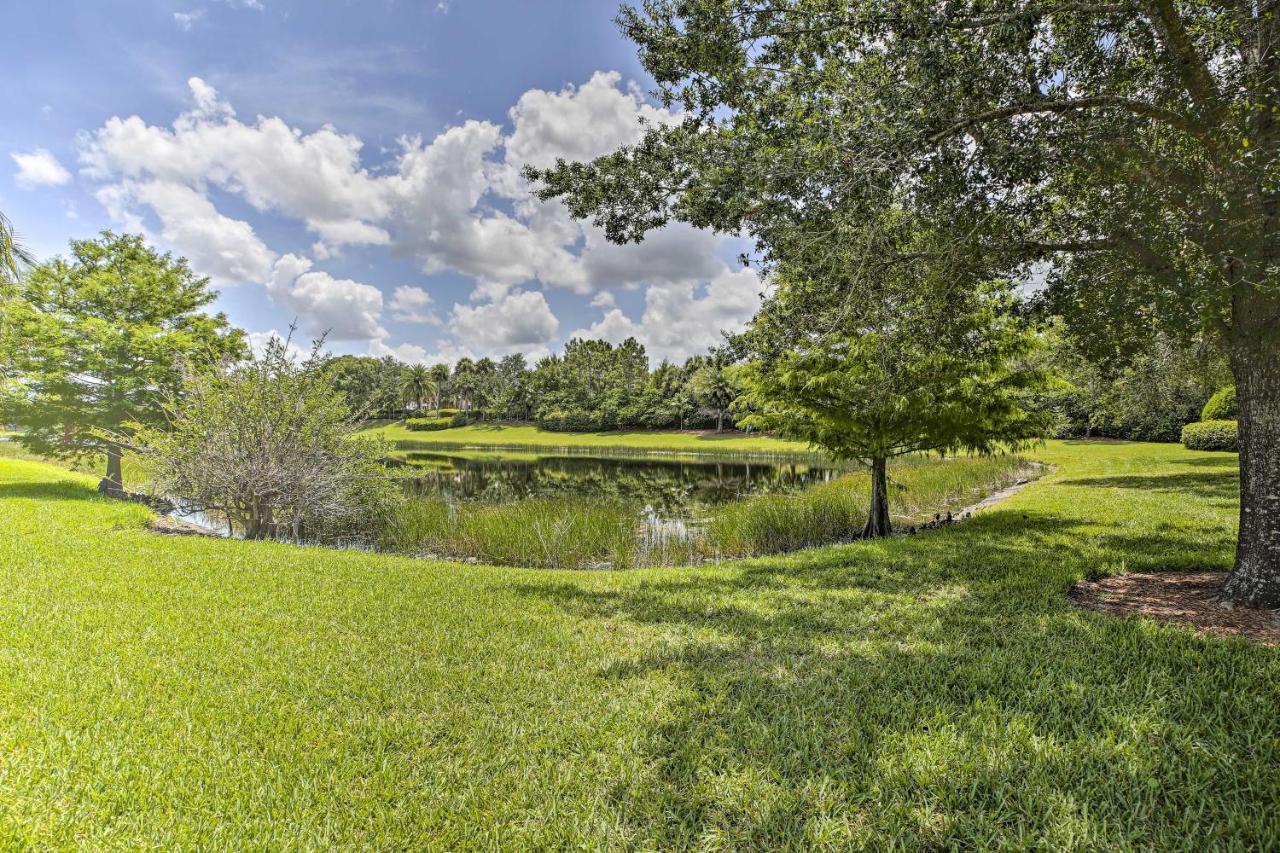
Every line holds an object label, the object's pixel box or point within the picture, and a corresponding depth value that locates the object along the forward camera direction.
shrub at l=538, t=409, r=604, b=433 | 76.09
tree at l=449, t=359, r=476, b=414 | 99.58
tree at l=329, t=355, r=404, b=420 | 95.51
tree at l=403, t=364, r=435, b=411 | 103.88
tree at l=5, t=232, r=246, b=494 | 15.98
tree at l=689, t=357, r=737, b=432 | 61.59
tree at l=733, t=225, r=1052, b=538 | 7.78
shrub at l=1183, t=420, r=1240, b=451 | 24.78
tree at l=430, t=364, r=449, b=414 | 106.81
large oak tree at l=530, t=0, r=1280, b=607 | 5.00
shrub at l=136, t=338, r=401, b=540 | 11.62
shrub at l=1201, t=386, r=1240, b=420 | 24.95
